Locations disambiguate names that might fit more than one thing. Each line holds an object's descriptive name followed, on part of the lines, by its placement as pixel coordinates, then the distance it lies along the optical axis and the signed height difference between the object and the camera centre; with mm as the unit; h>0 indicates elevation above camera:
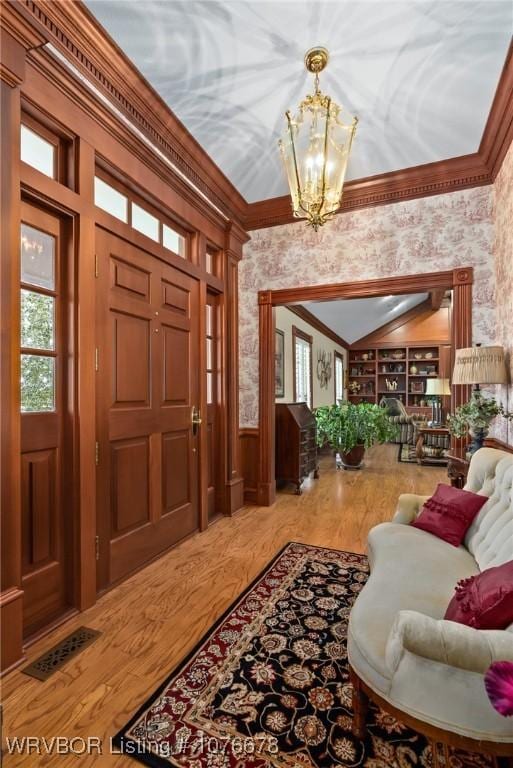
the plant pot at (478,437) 2789 -374
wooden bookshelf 10188 +378
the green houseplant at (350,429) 5887 -659
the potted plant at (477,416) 2732 -218
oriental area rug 1291 -1252
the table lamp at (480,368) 2588 +126
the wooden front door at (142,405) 2354 -131
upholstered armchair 8334 -792
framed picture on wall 5637 +352
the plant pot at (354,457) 6057 -1129
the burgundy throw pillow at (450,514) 2045 -714
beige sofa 1047 -823
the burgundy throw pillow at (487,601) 1138 -677
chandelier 2081 +1243
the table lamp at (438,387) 6512 -11
